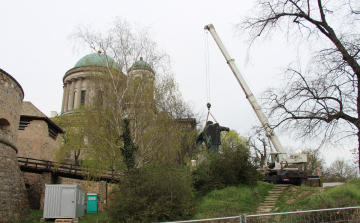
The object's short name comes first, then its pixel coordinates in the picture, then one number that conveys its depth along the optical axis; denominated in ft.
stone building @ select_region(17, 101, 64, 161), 85.05
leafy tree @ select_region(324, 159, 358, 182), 132.55
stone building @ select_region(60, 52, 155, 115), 144.66
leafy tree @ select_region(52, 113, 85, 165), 48.02
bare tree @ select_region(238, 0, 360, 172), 29.86
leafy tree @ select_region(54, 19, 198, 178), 45.14
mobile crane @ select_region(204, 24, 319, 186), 56.80
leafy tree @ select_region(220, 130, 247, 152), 143.64
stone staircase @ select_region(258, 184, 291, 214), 38.91
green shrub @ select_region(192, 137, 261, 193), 47.55
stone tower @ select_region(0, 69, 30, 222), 47.41
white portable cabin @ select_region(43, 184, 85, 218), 54.65
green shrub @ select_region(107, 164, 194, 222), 32.96
